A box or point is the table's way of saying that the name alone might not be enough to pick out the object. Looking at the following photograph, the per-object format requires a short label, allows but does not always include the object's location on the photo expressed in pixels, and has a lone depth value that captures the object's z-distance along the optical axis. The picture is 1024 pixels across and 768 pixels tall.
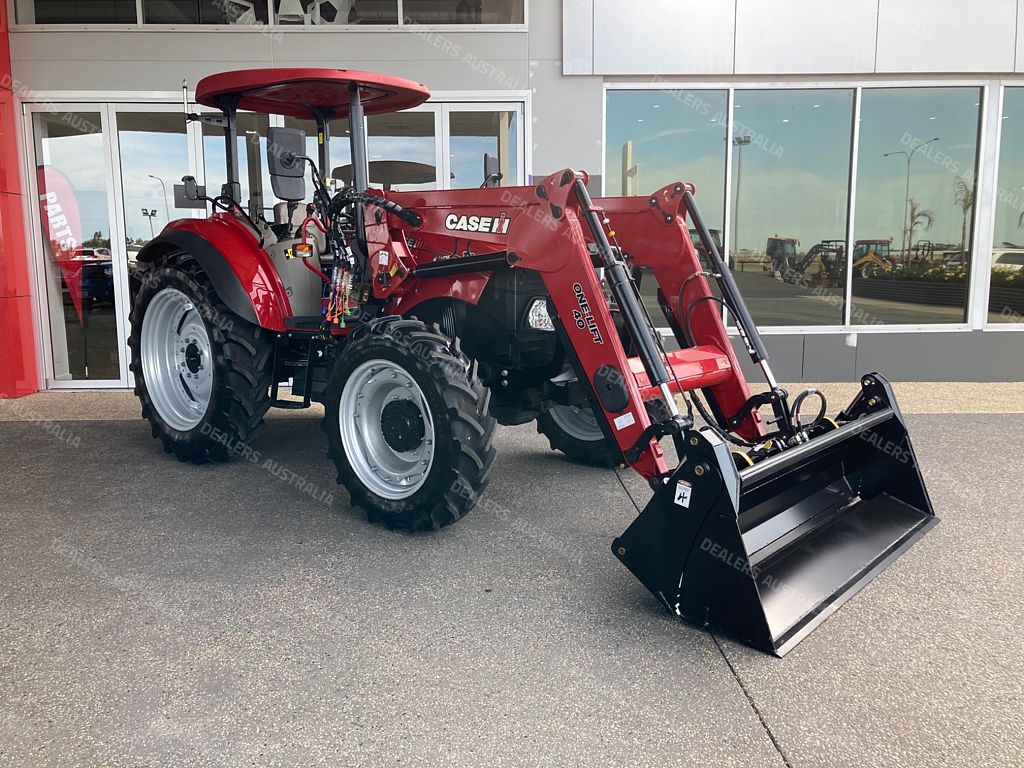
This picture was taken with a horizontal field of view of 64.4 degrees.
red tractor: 3.13
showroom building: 7.44
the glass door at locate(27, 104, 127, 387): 7.64
